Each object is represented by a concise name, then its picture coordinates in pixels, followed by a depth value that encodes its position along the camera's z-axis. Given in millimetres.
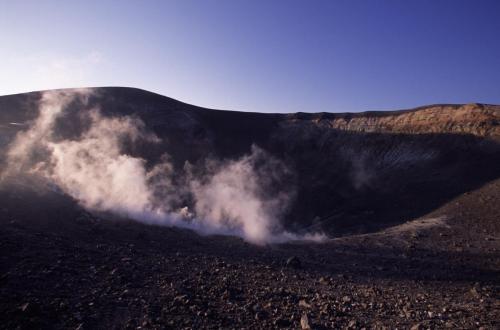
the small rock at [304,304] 6536
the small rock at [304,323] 5535
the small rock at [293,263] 9709
